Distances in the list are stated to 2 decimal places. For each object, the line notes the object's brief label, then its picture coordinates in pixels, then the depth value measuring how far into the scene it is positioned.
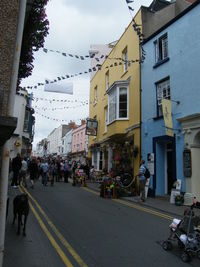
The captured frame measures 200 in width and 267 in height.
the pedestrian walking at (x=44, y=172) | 17.75
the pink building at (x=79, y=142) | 40.95
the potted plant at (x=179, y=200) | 11.80
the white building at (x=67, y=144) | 51.95
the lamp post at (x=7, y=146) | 4.20
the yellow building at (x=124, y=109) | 17.73
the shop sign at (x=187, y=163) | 12.10
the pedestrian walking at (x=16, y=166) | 13.79
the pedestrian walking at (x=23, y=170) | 15.65
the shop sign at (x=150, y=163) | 14.96
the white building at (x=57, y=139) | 64.62
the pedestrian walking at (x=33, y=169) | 16.02
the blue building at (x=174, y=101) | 12.26
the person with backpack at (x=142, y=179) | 12.62
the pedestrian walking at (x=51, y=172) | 18.08
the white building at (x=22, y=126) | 28.42
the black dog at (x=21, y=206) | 6.76
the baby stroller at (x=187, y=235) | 5.23
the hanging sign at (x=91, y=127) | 26.36
